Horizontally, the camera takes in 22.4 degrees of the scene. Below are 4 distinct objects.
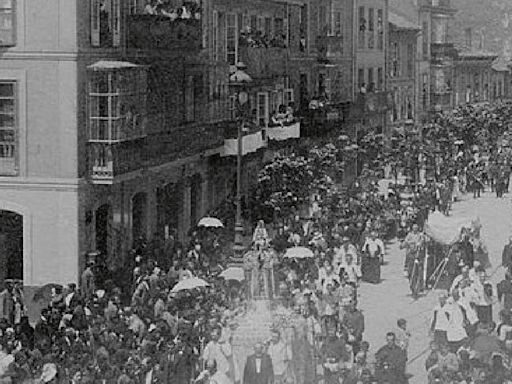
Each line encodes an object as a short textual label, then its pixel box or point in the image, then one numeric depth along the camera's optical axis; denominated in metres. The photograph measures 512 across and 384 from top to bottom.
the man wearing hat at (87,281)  32.84
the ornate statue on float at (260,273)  32.03
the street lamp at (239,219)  37.94
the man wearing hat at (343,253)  34.56
